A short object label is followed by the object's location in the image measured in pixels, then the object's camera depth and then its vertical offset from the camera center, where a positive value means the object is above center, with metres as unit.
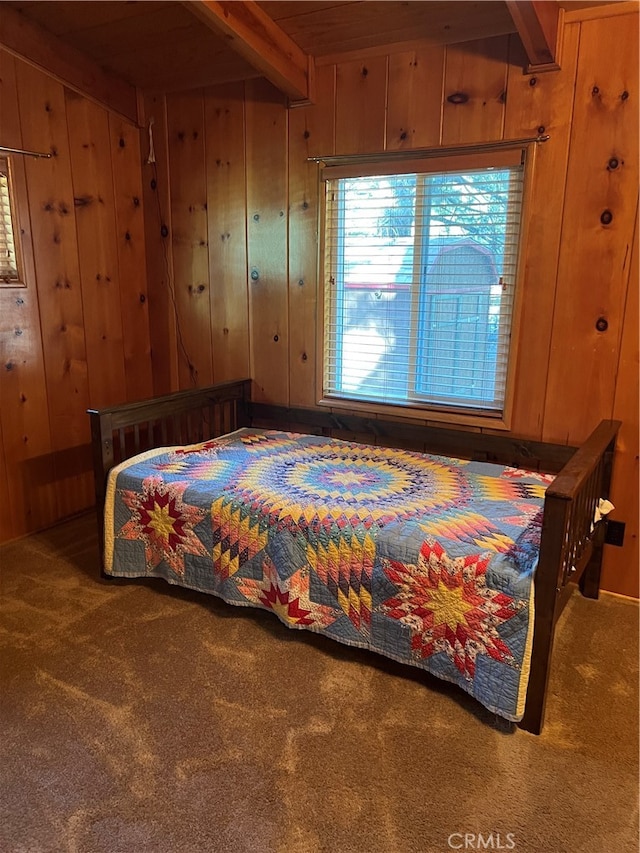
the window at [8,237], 2.67 +0.24
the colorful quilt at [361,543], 1.73 -0.81
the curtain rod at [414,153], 2.35 +0.58
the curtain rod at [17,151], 2.64 +0.61
